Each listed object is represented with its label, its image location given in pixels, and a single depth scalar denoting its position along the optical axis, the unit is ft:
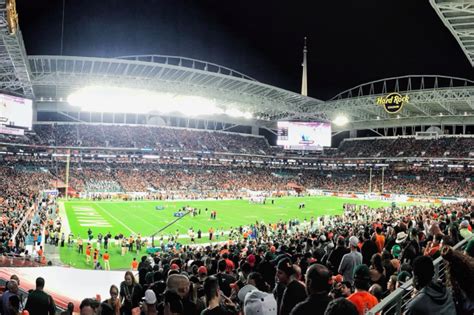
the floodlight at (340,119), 225.56
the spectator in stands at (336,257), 26.32
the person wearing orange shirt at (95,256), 72.08
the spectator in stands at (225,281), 20.50
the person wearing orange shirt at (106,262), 70.36
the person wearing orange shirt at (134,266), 67.03
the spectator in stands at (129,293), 20.75
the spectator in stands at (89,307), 18.40
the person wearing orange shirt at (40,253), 69.54
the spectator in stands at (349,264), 21.97
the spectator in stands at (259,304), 11.96
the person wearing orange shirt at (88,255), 74.54
